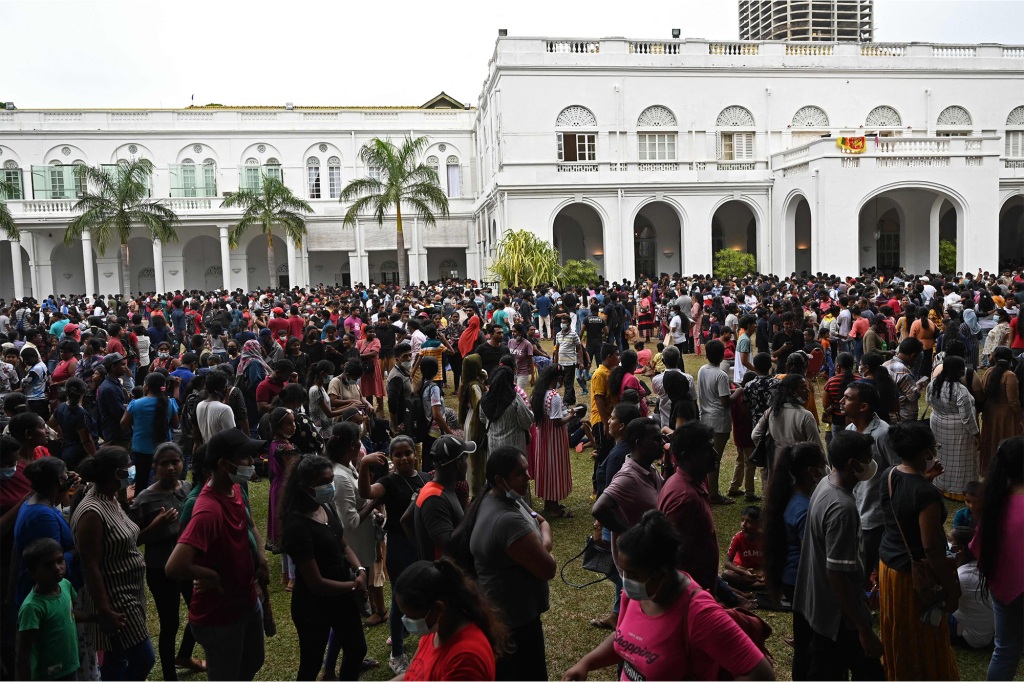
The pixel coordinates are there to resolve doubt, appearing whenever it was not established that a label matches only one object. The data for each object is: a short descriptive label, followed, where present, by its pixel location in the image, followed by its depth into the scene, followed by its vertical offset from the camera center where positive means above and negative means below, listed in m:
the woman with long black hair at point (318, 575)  3.85 -1.32
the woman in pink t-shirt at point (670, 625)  2.70 -1.15
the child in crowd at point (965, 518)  5.11 -1.53
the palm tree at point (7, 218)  32.07 +4.16
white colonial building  28.72 +5.77
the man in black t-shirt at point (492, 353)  9.93 -0.64
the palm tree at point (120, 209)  32.62 +4.50
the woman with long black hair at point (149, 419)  7.05 -0.93
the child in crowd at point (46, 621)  3.53 -1.37
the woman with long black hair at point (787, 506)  3.96 -1.08
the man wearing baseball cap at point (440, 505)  4.14 -1.06
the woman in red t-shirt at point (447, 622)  2.70 -1.11
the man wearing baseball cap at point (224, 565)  3.72 -1.20
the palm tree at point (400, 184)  30.27 +4.88
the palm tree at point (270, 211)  34.44 +4.40
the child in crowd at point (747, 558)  5.42 -1.88
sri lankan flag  26.72 +4.90
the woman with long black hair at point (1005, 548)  3.64 -1.23
